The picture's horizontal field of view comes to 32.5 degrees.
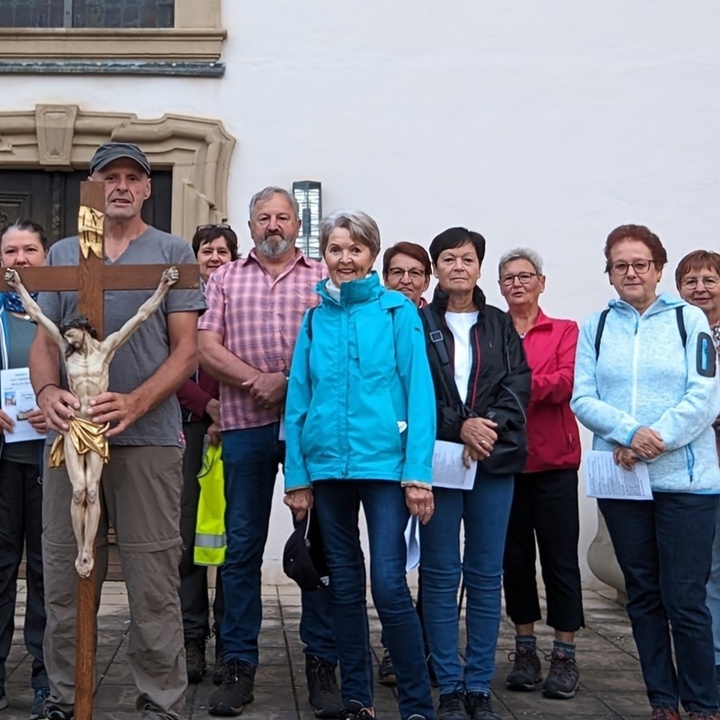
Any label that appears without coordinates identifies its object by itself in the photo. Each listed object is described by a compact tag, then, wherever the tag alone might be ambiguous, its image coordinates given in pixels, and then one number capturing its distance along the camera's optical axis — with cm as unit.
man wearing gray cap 425
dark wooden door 775
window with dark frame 775
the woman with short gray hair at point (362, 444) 435
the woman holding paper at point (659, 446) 452
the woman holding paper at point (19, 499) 481
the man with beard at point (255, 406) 491
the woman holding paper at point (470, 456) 464
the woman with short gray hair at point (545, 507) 529
